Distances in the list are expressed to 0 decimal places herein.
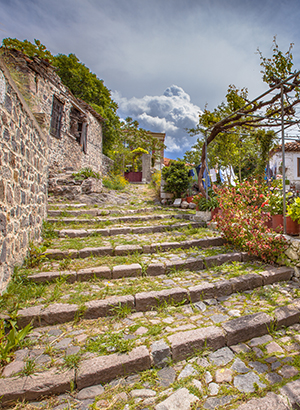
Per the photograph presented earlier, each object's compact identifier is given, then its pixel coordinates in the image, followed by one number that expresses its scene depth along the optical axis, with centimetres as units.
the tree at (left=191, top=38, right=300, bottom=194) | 440
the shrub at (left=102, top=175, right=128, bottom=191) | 1220
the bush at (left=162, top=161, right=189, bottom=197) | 961
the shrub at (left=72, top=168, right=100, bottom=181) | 988
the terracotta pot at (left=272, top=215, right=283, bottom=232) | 388
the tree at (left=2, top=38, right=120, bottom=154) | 1514
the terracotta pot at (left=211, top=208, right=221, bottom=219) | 607
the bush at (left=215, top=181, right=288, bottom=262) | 370
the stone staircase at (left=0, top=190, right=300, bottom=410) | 161
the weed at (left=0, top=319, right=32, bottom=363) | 180
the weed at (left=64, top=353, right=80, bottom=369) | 175
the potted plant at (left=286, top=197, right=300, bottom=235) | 356
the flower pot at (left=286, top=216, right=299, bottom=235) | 375
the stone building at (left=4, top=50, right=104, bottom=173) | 931
